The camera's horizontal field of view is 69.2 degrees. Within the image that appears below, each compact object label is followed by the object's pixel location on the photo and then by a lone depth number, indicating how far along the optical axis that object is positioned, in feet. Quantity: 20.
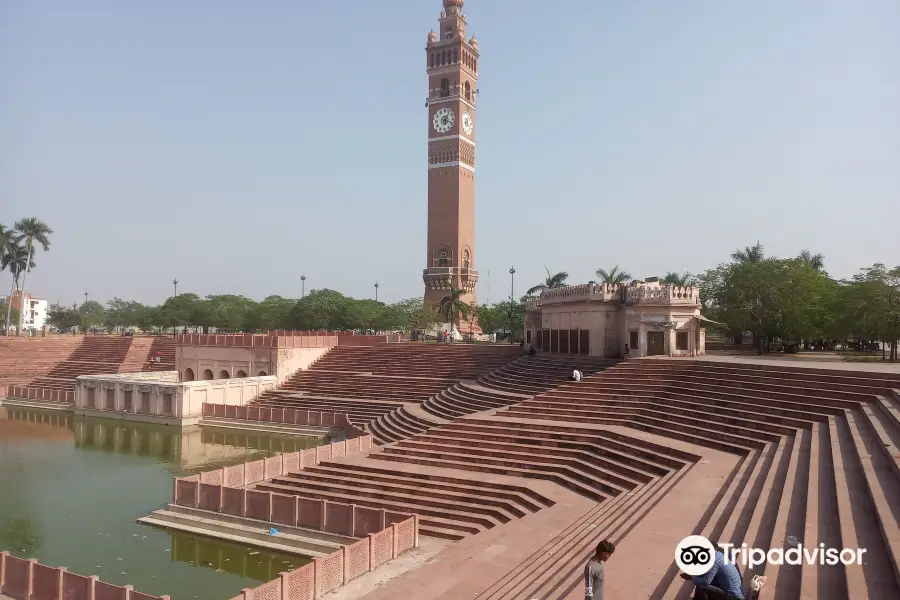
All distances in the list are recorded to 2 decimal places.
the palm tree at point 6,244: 238.68
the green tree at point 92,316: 357.20
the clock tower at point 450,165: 240.12
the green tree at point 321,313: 238.27
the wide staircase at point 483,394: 95.50
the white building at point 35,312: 492.95
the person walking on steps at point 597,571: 25.81
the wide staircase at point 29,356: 173.17
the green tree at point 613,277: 148.46
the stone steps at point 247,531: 53.16
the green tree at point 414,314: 218.38
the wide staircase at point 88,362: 167.63
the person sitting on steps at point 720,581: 23.09
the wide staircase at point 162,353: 180.96
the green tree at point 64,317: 333.62
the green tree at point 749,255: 191.62
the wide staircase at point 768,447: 30.89
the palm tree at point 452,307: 187.25
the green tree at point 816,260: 220.06
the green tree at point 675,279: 179.63
